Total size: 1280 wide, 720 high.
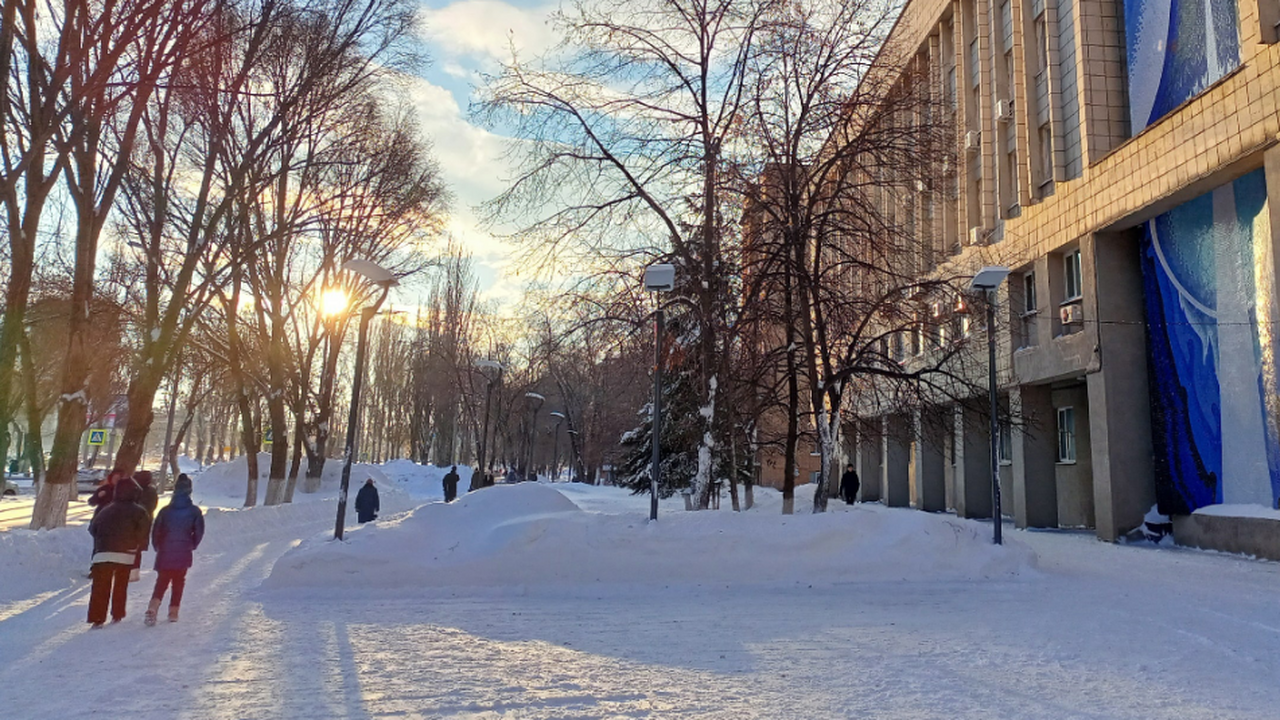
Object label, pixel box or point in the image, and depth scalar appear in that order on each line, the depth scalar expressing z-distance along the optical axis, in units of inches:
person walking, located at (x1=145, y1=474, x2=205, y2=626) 333.7
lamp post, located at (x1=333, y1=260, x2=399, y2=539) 514.9
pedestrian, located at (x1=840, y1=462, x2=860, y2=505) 1114.1
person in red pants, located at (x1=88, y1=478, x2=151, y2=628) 322.7
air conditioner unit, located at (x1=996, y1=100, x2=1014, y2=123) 882.1
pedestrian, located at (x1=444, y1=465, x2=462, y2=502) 1112.8
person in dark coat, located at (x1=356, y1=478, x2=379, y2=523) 810.2
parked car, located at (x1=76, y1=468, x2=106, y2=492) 1549.2
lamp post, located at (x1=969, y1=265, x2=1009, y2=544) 545.0
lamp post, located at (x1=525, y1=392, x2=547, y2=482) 1641.0
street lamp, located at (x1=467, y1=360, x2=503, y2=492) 1217.8
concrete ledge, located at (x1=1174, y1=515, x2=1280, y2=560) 552.7
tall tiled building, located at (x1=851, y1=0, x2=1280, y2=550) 569.3
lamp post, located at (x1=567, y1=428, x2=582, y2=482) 2201.0
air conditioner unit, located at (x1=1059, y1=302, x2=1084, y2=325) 725.9
